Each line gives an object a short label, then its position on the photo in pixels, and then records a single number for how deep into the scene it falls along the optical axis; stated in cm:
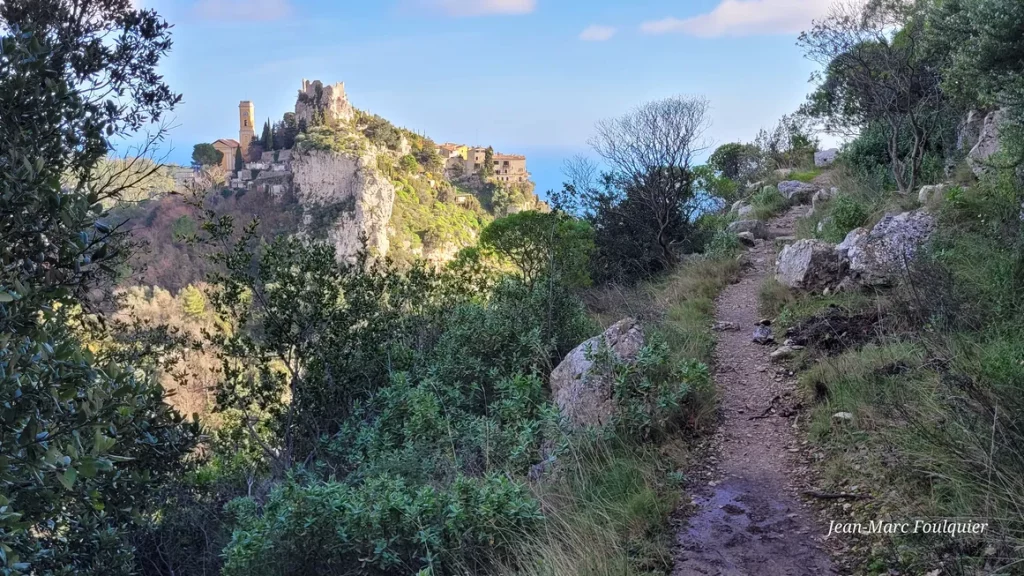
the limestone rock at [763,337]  618
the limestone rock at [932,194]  748
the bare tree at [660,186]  1144
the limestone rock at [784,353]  558
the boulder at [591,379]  469
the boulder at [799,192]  1466
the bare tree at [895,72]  994
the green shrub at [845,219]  887
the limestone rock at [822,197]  1234
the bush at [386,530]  329
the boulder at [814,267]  699
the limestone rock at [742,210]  1398
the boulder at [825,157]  1833
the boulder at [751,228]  1204
